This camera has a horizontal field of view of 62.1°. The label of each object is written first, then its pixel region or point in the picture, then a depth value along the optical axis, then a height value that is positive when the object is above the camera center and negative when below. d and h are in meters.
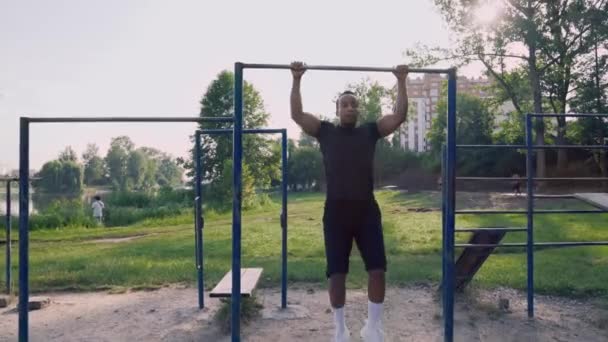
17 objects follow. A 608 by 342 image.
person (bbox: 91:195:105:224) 15.97 -1.15
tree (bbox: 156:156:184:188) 81.12 +0.42
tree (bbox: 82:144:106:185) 56.54 +0.64
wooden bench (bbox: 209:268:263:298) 4.00 -0.96
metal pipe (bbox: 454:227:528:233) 4.44 -0.51
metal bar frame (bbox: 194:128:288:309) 4.82 -0.35
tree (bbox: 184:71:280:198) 29.38 +2.03
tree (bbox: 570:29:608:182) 20.98 +3.44
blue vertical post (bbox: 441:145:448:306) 3.59 -0.19
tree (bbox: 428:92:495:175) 36.78 +3.61
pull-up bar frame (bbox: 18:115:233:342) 3.55 -0.33
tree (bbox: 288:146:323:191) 48.03 +0.45
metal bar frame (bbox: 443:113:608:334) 4.47 -0.26
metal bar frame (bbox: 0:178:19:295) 5.41 -0.73
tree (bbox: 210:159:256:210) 21.64 -0.70
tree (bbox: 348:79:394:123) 40.41 +6.39
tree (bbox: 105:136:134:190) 62.69 +1.81
